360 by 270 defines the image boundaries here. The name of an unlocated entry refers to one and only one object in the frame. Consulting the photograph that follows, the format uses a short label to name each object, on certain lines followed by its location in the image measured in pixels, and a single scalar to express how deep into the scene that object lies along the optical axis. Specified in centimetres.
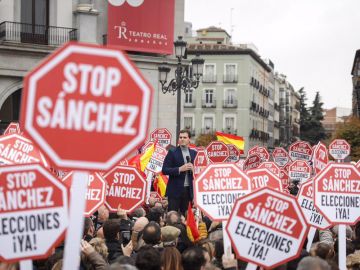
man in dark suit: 1130
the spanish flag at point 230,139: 2173
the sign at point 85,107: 384
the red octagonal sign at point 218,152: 1691
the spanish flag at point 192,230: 784
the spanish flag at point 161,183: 1552
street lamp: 1977
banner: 2898
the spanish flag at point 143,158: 1520
